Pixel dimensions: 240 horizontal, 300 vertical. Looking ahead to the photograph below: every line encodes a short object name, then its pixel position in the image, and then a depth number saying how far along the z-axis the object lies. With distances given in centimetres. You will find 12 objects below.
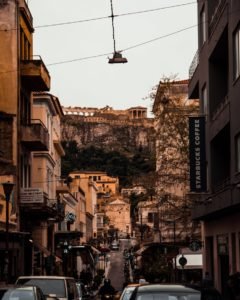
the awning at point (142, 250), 7198
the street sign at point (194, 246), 3939
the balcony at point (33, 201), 4591
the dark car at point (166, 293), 1386
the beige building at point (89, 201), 12438
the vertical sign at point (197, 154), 3856
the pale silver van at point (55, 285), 2300
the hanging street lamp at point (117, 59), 2594
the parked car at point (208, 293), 1409
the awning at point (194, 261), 5053
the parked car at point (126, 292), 2092
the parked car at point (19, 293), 1711
